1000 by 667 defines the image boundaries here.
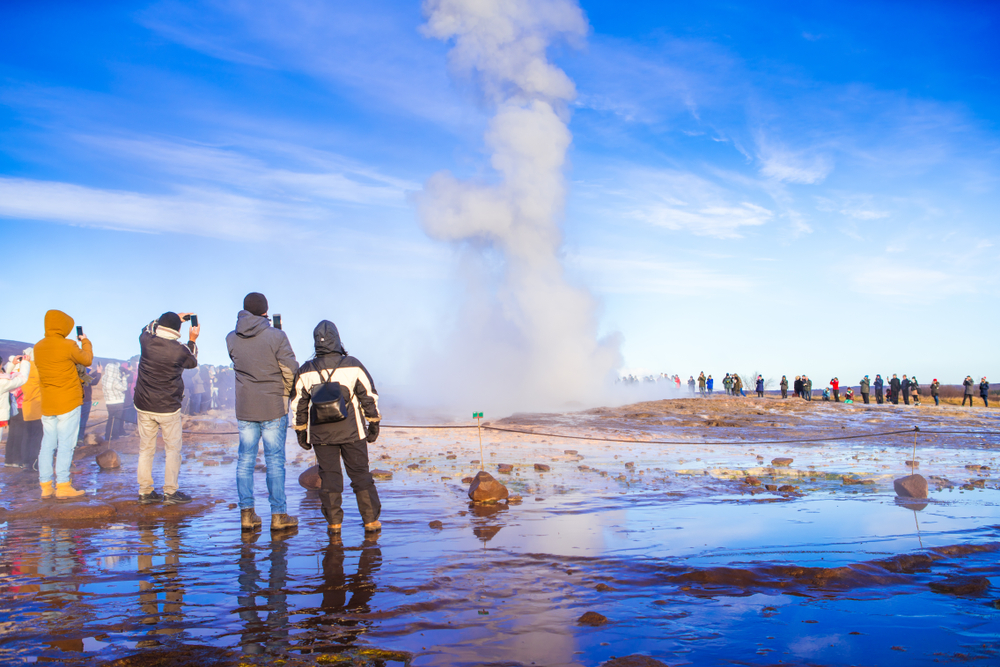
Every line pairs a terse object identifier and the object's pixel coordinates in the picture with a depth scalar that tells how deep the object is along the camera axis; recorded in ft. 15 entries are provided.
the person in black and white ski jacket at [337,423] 20.45
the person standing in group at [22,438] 39.83
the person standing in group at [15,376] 30.76
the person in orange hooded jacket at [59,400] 25.94
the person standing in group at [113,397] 58.90
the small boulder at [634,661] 10.10
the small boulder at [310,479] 31.24
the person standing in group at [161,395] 24.80
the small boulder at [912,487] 27.91
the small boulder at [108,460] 39.34
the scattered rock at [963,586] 14.08
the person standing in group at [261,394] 21.58
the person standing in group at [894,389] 140.36
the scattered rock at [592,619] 12.10
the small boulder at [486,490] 26.58
